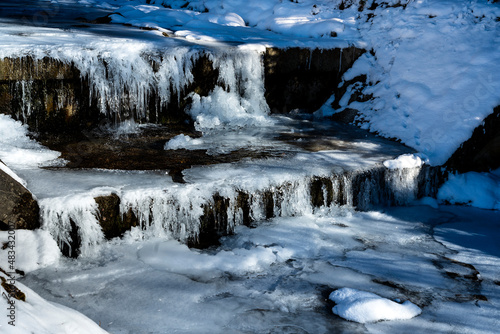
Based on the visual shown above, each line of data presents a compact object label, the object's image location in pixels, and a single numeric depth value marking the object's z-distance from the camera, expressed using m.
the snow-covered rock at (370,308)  3.29
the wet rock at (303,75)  7.24
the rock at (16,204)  3.51
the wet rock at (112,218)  3.91
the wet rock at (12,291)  2.26
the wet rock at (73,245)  3.80
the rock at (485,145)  6.04
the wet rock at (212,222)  4.25
